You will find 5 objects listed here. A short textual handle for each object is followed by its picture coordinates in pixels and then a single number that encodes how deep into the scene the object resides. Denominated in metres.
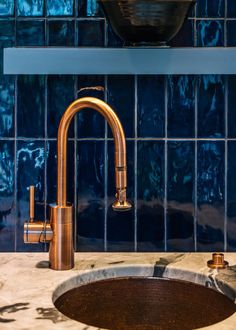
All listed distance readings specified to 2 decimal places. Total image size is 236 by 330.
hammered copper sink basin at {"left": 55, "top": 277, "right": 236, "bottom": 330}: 1.38
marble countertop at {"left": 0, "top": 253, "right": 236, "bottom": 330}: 1.14
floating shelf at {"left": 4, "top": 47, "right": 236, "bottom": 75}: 1.49
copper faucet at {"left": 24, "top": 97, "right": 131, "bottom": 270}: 1.41
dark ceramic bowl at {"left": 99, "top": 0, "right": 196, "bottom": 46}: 1.38
